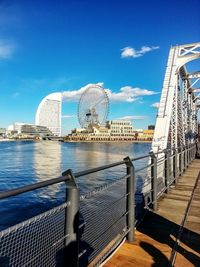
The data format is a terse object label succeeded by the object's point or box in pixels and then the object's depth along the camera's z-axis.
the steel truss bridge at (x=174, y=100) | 9.76
